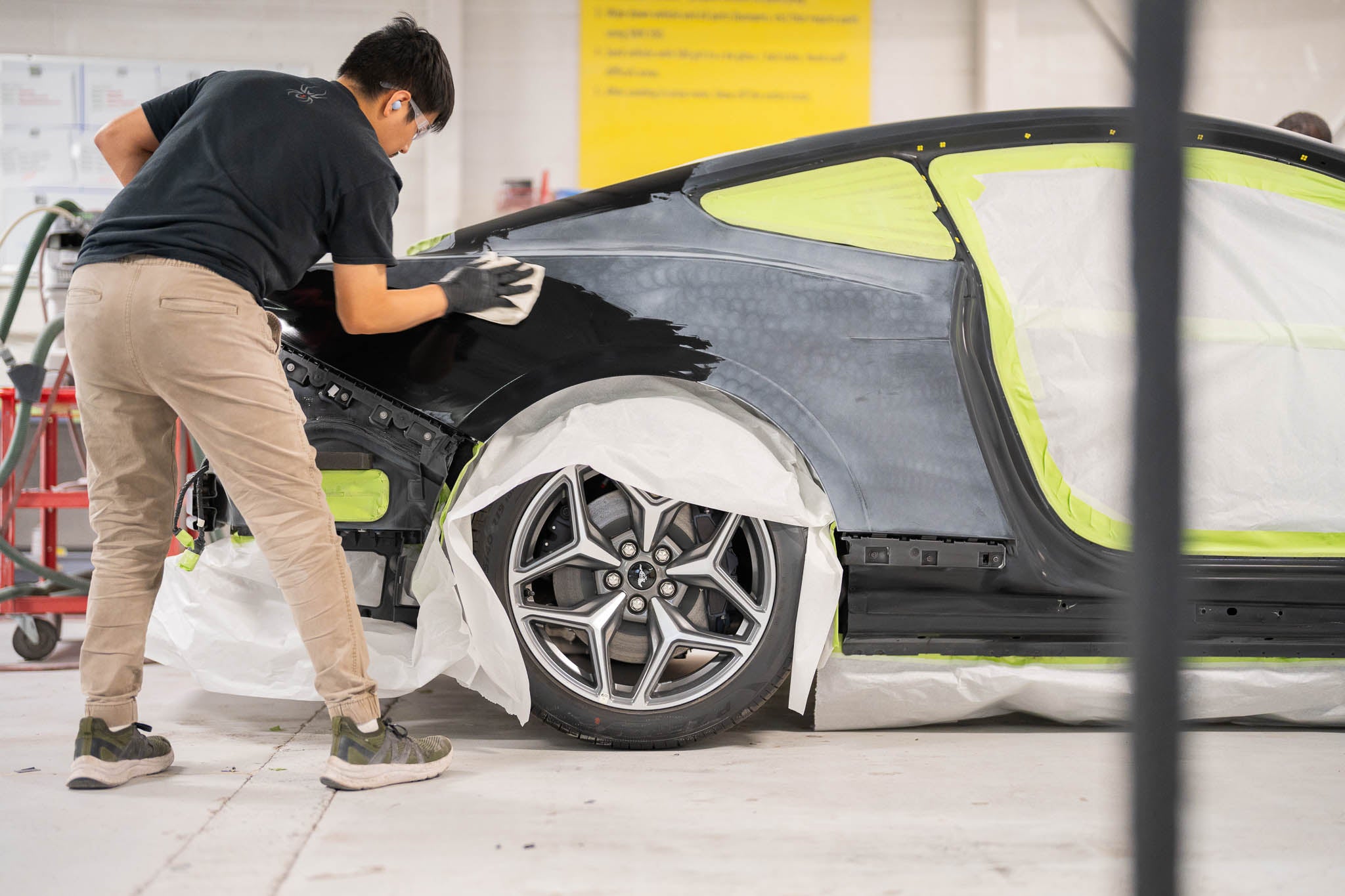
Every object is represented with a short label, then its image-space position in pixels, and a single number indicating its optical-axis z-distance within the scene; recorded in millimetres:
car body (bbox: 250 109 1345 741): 2021
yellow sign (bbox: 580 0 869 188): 6293
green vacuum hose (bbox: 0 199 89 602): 3074
